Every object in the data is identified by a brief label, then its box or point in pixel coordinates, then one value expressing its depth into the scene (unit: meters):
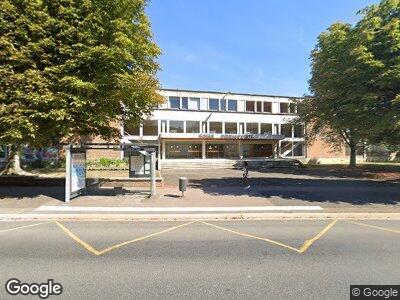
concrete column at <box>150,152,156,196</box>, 16.02
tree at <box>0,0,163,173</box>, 12.80
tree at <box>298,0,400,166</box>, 14.25
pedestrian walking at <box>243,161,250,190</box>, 19.74
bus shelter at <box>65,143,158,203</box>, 14.68
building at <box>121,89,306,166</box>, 46.22
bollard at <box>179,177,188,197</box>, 15.58
